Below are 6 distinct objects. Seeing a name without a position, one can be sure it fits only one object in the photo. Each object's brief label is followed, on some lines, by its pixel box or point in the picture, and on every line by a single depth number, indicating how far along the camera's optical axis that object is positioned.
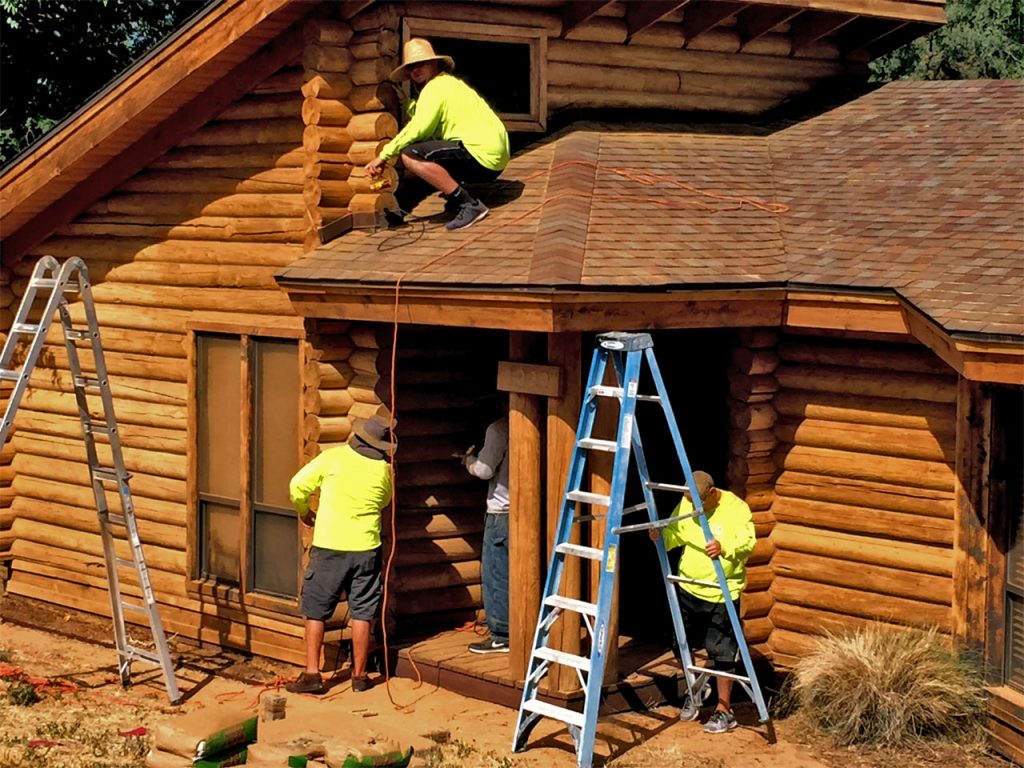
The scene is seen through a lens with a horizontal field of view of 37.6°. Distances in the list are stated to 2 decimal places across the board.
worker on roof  10.88
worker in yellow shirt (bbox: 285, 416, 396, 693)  10.56
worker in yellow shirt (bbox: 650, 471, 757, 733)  9.88
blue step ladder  9.06
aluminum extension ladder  9.87
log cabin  9.95
